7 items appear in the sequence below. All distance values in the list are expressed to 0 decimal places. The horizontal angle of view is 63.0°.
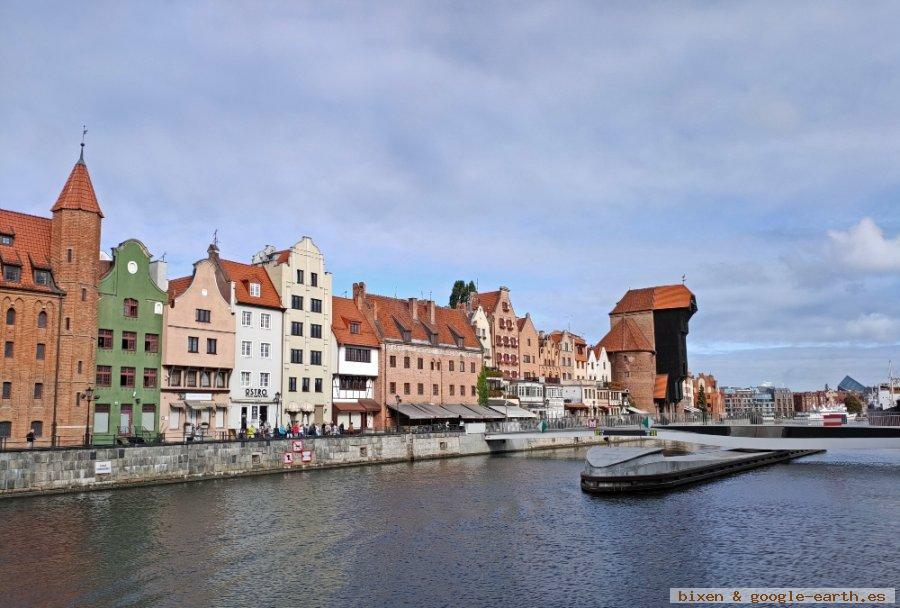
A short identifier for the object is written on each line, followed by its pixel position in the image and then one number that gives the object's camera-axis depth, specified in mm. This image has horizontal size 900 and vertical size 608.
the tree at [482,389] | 101688
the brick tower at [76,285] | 55625
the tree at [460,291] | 123000
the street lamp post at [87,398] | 54981
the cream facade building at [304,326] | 77125
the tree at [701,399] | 184062
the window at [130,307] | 61984
